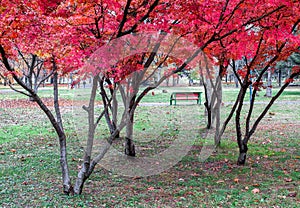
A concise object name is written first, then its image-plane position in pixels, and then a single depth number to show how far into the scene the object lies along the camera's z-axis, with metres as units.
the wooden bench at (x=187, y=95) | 19.11
